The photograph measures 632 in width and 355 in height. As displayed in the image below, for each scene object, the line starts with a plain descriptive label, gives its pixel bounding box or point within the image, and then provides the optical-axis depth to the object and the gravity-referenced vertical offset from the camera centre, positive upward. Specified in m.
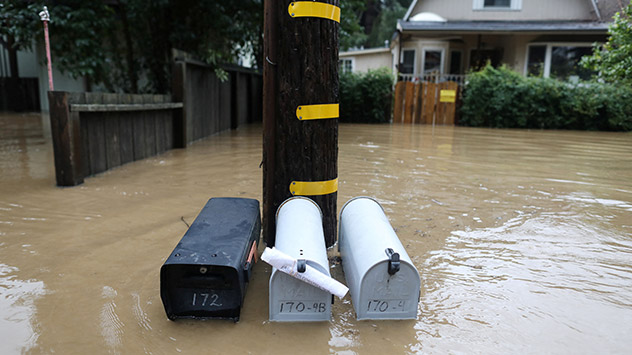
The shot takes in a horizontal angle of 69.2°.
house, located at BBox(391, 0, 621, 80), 18.36 +2.93
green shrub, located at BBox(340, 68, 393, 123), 16.62 +0.30
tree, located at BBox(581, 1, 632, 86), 8.30 +1.00
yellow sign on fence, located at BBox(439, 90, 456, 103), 16.59 +0.32
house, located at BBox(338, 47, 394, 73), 26.09 +2.56
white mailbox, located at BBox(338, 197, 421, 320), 2.57 -0.99
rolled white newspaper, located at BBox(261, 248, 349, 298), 2.46 -0.90
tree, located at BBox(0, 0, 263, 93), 9.05 +1.47
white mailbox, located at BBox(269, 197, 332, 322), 2.55 -1.05
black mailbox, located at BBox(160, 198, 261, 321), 2.50 -0.97
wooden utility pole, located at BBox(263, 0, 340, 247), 3.28 +0.00
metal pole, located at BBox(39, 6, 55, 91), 4.86 +0.84
